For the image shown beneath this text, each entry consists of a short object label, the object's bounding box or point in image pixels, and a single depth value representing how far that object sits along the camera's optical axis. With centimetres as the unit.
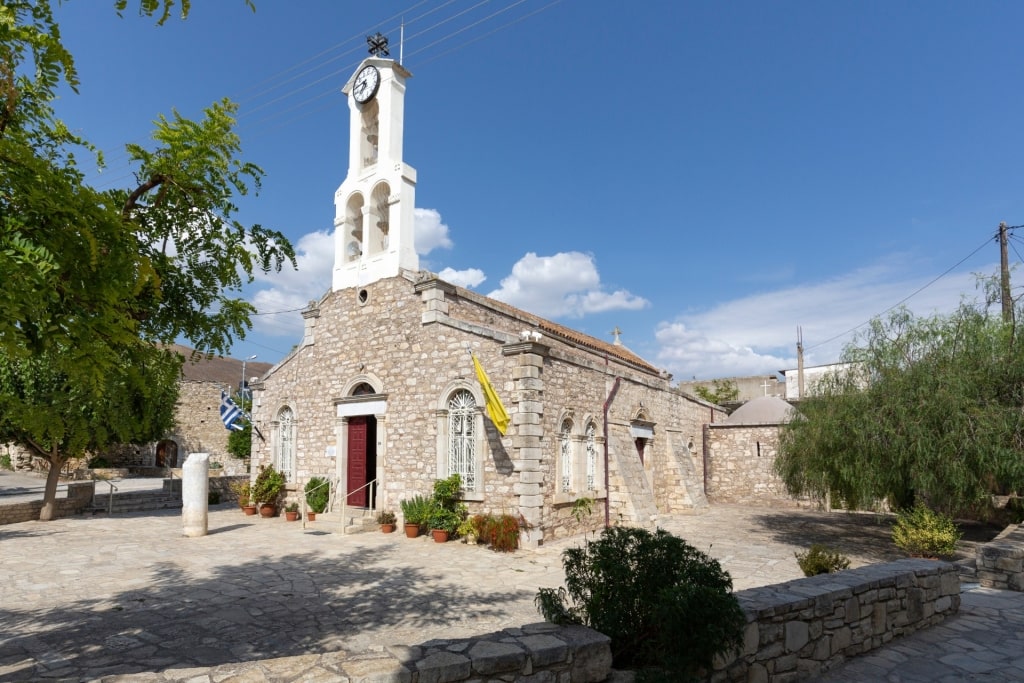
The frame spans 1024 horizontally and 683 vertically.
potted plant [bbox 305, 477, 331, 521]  1487
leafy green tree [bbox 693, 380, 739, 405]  3683
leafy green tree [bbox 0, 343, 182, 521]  501
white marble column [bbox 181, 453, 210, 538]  1238
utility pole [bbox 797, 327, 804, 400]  3112
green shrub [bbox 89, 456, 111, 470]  2728
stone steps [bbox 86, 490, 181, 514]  1658
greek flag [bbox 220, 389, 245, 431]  2161
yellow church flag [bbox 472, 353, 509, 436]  1173
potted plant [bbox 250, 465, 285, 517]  1569
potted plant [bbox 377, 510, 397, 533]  1317
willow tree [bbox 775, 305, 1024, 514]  983
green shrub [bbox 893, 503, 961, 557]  1006
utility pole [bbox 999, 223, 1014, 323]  1123
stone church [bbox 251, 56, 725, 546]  1220
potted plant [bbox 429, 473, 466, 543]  1209
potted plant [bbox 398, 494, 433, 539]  1244
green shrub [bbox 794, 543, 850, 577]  811
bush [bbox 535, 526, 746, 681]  396
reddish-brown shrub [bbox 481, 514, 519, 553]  1125
